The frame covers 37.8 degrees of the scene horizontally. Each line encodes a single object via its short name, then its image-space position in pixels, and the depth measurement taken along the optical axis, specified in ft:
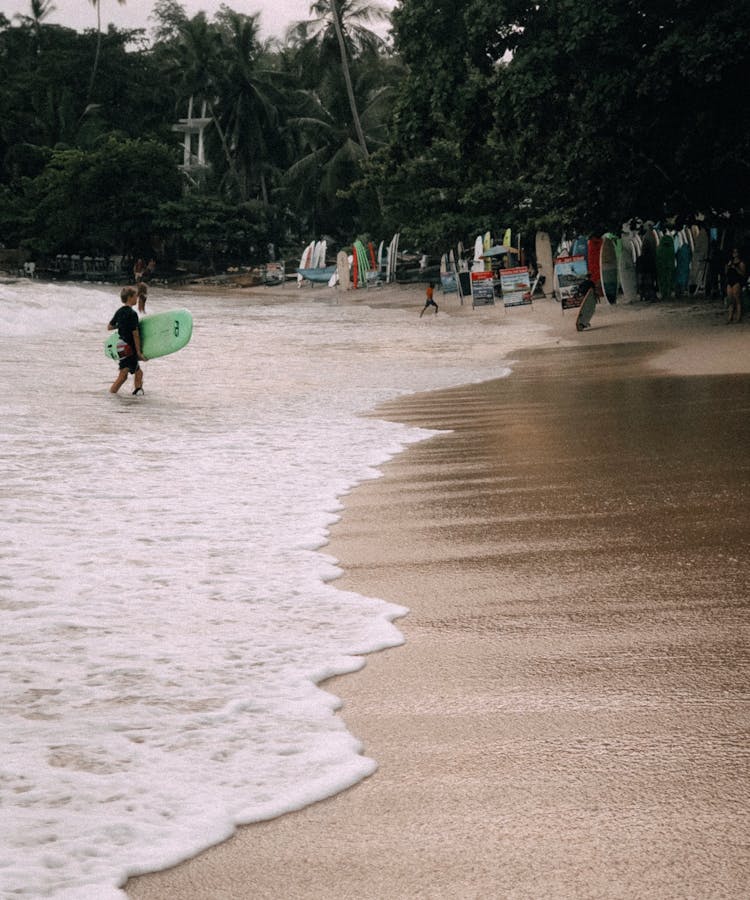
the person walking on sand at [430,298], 105.81
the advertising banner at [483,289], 109.09
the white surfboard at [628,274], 95.91
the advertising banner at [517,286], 101.81
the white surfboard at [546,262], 115.55
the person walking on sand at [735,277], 67.05
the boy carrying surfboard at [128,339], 43.70
